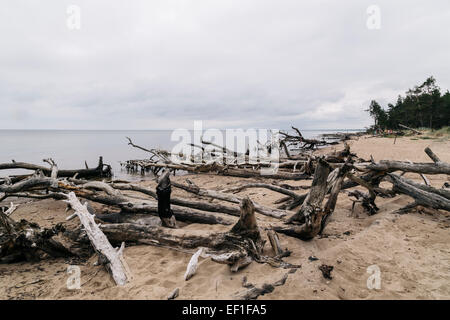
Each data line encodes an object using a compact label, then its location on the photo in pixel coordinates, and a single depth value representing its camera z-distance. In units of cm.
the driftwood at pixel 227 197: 539
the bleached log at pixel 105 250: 338
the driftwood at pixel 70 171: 859
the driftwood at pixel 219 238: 338
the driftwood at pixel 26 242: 395
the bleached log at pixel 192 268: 326
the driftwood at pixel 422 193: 441
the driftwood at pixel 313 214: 391
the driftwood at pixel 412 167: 455
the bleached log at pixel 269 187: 605
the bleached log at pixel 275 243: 367
